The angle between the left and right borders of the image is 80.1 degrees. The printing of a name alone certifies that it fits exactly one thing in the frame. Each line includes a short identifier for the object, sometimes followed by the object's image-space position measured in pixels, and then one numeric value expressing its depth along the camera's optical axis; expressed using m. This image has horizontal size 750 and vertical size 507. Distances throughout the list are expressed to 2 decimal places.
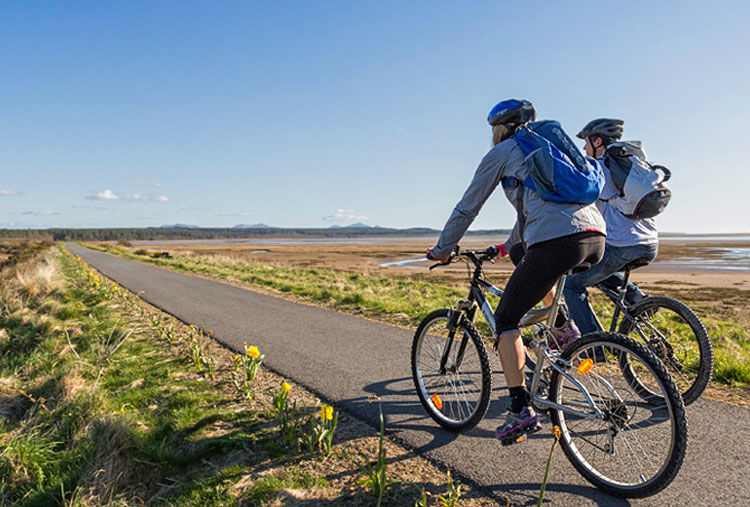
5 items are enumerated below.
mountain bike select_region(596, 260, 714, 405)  3.52
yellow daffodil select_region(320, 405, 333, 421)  3.08
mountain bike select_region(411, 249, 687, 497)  2.41
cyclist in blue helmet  2.67
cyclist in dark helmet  3.79
